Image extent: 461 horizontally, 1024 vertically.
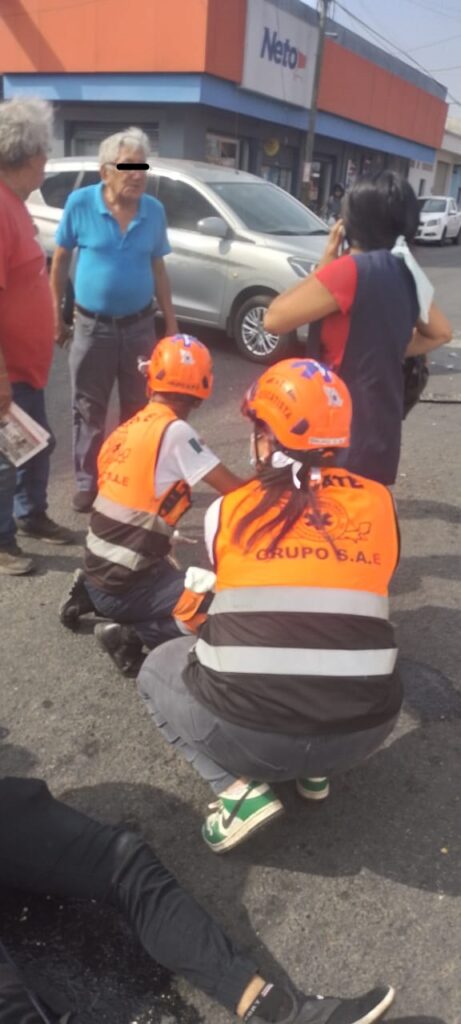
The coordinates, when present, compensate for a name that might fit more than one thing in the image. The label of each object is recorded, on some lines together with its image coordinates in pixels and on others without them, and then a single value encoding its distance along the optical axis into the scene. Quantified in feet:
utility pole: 69.36
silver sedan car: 26.53
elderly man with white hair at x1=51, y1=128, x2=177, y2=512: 13.50
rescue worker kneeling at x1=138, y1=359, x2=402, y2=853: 6.56
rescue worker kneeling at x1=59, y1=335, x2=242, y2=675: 9.53
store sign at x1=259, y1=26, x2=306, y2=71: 64.34
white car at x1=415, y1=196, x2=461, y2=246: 84.64
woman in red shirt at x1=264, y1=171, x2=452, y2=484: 8.60
